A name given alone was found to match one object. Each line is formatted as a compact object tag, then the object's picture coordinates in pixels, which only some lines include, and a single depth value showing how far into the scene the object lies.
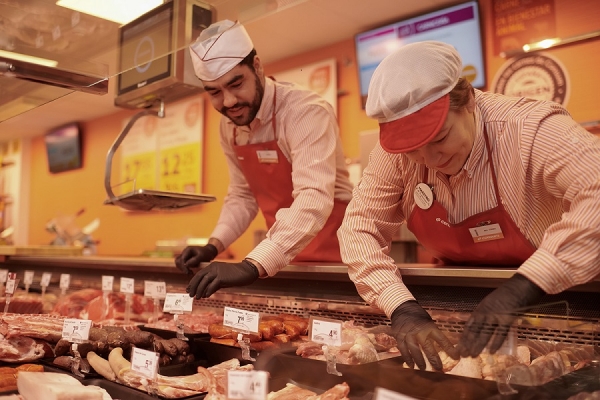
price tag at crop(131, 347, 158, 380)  1.84
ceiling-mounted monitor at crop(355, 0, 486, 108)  5.43
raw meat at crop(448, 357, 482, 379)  1.45
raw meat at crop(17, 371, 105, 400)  1.84
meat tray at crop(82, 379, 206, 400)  1.91
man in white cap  2.47
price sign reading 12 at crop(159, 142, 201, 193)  8.23
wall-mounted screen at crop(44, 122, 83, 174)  10.70
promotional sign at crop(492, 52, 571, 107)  4.95
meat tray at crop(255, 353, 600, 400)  1.43
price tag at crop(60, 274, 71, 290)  3.65
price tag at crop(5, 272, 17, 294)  3.27
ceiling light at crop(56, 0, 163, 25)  2.04
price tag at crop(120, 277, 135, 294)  3.07
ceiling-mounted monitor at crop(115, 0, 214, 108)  2.05
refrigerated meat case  1.50
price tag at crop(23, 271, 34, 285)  3.88
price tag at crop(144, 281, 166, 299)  2.98
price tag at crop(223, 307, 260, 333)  2.04
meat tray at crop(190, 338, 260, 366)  2.31
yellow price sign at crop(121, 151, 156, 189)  9.04
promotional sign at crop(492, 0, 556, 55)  5.07
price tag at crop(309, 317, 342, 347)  1.76
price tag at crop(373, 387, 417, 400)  1.20
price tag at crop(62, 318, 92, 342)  2.32
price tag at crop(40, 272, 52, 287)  3.81
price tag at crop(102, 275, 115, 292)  3.30
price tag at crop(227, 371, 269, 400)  1.37
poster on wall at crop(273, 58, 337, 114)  6.60
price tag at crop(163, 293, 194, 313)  2.43
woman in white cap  1.55
